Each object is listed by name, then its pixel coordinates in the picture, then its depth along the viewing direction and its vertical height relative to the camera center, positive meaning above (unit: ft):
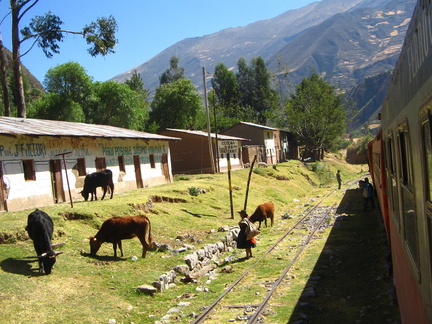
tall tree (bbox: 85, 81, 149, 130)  165.99 +20.38
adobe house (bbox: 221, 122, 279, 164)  176.96 +3.88
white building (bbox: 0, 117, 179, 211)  61.21 +0.98
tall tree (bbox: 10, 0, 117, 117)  97.91 +29.23
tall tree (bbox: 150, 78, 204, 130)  201.67 +22.15
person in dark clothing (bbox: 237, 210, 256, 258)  45.88 -8.83
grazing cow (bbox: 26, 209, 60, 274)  35.29 -5.53
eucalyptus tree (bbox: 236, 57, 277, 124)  278.67 +38.18
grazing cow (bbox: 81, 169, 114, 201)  67.77 -2.71
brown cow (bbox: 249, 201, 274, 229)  65.62 -9.66
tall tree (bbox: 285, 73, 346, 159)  199.72 +10.70
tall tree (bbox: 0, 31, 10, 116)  97.10 +19.90
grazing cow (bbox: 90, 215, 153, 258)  42.96 -6.72
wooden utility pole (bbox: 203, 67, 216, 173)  113.46 +0.51
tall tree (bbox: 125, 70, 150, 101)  251.39 +41.66
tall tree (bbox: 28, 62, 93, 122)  153.28 +24.88
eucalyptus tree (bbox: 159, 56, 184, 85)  294.87 +53.94
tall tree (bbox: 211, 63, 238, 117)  278.46 +39.69
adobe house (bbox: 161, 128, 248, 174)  135.44 +0.11
